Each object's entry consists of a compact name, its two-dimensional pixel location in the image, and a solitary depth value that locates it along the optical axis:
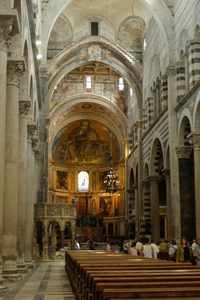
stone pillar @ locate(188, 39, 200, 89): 22.84
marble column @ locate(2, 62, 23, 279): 13.77
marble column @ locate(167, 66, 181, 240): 24.34
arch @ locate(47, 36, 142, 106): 36.03
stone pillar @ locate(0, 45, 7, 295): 10.98
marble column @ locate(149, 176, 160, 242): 30.89
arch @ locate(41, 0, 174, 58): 26.86
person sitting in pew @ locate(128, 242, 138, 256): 18.08
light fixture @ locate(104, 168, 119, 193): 39.84
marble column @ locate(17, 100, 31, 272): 17.75
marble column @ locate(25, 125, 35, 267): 20.48
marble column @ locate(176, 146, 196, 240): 23.70
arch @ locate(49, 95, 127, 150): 44.50
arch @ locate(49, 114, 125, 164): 47.41
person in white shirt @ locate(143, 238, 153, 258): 17.42
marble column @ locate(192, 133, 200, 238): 21.56
